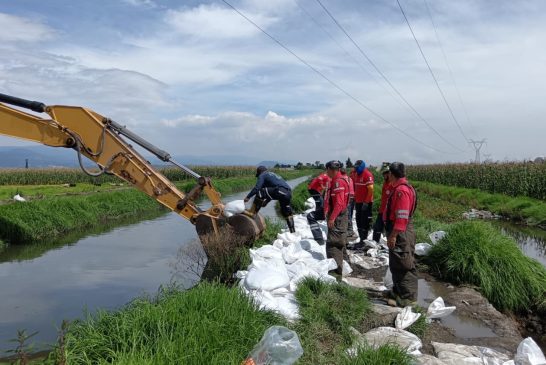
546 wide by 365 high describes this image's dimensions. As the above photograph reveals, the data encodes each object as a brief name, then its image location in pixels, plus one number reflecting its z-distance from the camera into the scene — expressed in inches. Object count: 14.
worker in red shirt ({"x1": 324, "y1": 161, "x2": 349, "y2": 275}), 282.0
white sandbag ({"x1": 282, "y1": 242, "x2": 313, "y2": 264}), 300.2
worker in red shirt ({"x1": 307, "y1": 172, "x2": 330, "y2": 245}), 416.5
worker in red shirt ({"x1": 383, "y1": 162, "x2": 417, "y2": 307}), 234.2
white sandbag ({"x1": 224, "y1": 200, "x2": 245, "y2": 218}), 341.4
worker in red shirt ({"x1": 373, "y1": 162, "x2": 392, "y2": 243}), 350.6
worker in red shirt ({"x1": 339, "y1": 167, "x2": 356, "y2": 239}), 424.2
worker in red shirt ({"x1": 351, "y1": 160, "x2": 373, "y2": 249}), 402.6
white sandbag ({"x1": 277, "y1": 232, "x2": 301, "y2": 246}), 361.3
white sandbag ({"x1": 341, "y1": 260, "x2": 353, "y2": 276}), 301.6
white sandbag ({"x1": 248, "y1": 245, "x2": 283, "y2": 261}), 295.3
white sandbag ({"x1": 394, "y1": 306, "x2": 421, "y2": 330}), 199.9
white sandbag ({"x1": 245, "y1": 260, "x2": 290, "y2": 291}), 222.7
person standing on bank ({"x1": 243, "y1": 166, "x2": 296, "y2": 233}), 382.9
